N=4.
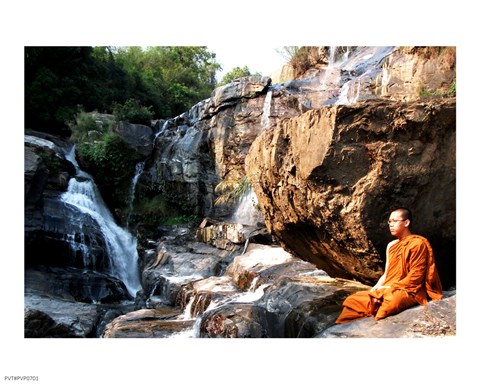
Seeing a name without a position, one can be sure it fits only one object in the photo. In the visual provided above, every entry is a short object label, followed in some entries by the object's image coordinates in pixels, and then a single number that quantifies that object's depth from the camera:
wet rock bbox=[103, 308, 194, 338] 4.94
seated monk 3.48
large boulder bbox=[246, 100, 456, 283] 3.54
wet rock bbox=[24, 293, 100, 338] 5.64
